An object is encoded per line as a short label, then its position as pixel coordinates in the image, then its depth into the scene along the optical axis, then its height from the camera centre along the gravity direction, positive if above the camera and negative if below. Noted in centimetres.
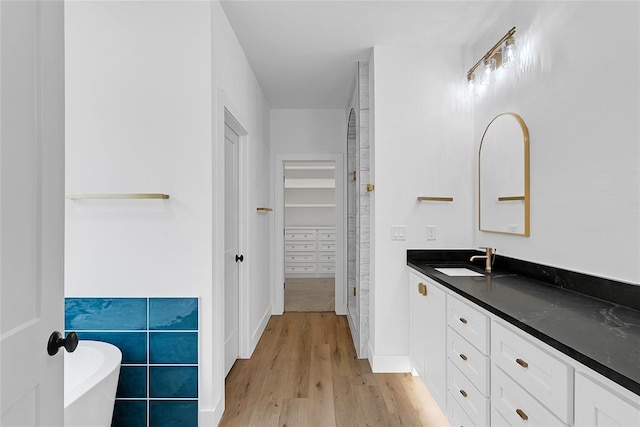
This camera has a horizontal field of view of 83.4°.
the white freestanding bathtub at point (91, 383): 145 -77
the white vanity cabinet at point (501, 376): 95 -58
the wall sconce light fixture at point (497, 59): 217 +100
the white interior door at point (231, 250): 275 -30
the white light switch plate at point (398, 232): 278 -15
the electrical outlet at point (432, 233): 278 -15
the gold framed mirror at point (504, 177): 213 +24
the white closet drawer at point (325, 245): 695 -63
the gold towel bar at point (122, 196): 191 +9
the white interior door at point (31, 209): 75 +1
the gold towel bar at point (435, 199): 270 +11
